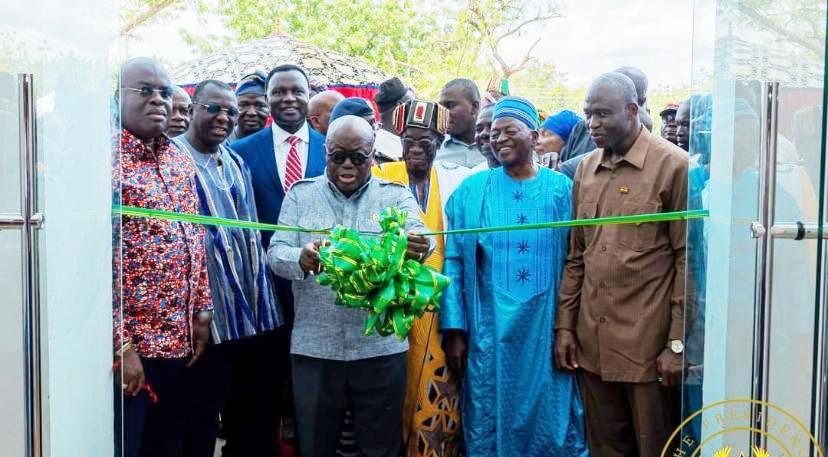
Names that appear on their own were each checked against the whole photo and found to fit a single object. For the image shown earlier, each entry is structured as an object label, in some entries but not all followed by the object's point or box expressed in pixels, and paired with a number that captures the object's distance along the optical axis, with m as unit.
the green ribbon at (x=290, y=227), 3.70
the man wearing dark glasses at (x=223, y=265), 4.32
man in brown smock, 4.04
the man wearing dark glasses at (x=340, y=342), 4.05
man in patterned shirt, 3.70
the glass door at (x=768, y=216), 2.64
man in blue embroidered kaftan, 4.32
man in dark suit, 4.78
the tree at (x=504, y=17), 17.80
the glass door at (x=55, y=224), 2.72
